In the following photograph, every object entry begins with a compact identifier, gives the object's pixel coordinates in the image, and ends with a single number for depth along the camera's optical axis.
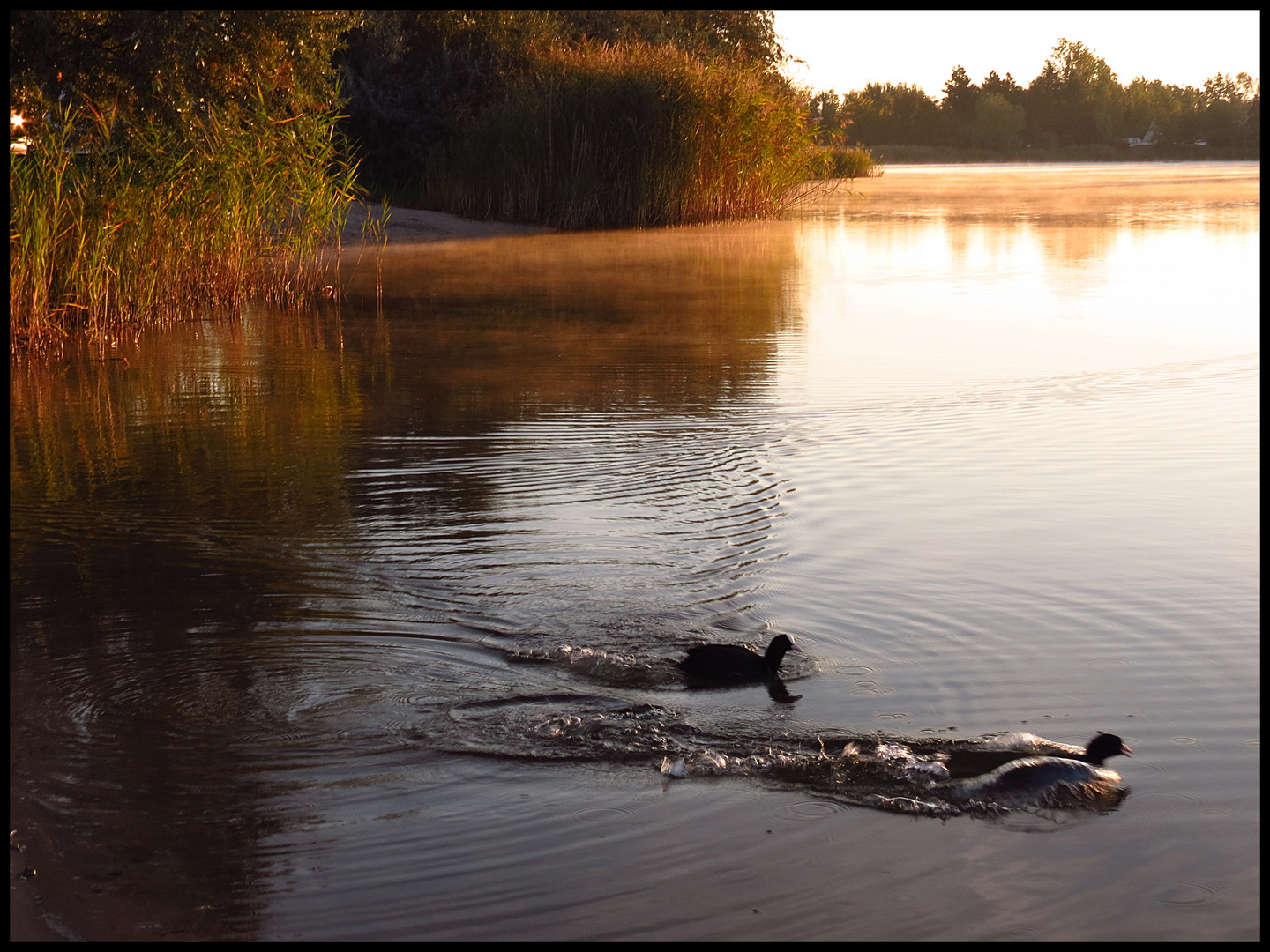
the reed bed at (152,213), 10.04
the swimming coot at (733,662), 4.06
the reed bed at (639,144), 23.67
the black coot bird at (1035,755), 3.55
